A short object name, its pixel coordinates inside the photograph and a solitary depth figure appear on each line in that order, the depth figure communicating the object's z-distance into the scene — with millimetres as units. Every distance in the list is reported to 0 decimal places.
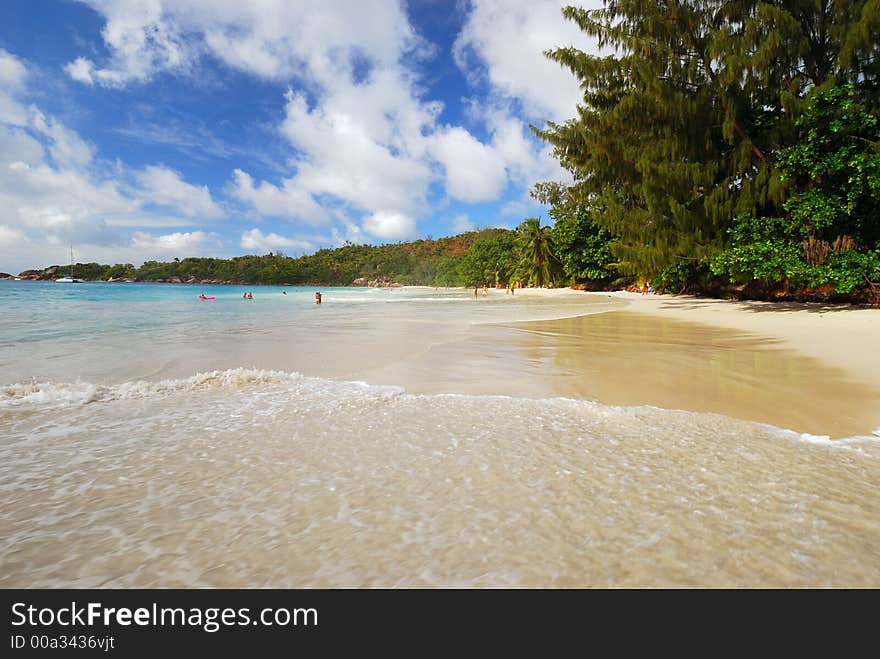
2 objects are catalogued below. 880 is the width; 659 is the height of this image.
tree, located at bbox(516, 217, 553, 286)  54500
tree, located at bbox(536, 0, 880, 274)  13445
